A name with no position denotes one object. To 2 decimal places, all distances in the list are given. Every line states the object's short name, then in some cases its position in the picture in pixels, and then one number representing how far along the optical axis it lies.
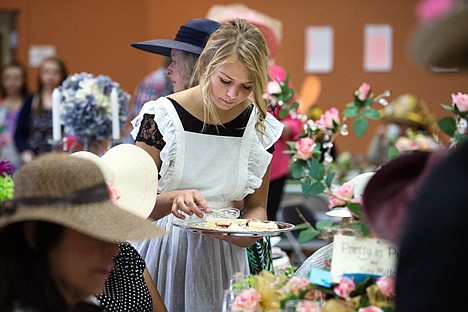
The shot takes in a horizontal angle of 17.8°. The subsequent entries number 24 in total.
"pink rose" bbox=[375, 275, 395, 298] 2.95
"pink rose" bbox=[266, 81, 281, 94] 6.18
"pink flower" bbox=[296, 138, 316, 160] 5.15
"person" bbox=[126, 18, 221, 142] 5.10
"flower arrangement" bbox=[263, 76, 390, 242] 4.78
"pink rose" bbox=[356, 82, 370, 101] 5.60
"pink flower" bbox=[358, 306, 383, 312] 2.92
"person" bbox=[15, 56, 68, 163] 10.43
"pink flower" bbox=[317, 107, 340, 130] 5.67
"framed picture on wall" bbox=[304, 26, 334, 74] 16.03
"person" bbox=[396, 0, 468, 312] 2.03
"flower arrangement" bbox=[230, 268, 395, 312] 2.98
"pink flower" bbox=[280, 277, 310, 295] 3.29
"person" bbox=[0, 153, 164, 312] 2.65
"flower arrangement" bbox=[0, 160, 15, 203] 3.50
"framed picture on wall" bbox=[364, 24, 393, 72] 15.99
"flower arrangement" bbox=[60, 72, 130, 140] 6.38
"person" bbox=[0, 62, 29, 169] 12.42
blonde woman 4.45
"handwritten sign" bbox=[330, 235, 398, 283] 3.07
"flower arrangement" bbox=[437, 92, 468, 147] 4.32
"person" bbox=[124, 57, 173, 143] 7.89
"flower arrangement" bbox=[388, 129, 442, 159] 4.44
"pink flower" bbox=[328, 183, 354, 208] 3.45
